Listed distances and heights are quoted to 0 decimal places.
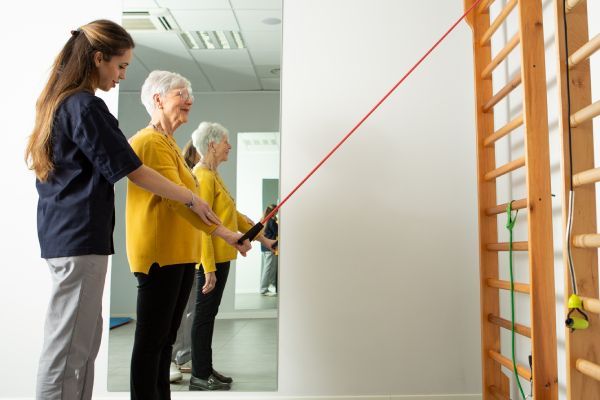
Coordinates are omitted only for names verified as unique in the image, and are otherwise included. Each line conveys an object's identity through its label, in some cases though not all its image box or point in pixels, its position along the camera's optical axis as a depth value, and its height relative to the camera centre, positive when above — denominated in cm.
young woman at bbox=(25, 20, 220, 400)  136 +13
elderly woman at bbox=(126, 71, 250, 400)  172 -1
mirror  248 +62
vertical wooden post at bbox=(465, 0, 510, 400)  217 +8
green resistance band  182 -6
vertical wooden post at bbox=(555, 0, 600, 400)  134 +16
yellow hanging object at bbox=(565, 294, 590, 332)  129 -16
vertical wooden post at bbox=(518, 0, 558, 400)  165 +16
